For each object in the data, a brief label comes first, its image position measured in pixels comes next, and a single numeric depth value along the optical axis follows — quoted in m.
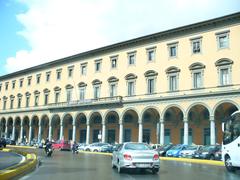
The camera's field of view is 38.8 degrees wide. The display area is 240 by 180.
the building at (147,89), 35.78
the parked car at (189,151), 28.98
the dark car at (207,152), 27.11
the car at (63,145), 43.34
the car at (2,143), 41.71
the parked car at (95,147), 40.17
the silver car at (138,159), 13.77
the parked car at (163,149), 32.92
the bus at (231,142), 15.92
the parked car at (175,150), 30.61
